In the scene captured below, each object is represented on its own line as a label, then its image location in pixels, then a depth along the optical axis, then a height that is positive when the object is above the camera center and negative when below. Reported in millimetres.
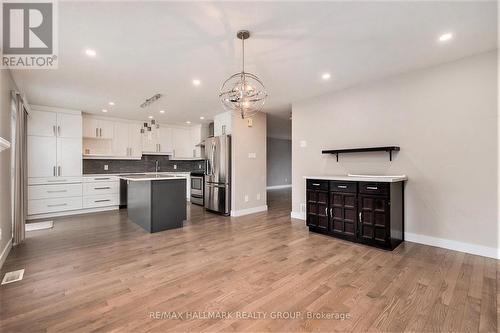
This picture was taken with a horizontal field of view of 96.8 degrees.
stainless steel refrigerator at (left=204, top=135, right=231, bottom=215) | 5309 -189
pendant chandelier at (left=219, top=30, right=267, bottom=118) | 2396 +837
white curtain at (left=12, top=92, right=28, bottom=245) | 3312 -138
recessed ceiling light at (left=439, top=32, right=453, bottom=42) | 2414 +1437
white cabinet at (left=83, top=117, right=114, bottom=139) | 5883 +1053
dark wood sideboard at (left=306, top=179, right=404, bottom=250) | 3094 -686
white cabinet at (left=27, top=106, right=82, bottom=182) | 4949 +555
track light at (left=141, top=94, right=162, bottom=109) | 4442 +1396
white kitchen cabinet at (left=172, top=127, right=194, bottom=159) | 7469 +818
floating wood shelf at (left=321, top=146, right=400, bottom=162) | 3410 +274
